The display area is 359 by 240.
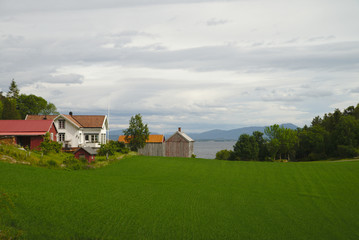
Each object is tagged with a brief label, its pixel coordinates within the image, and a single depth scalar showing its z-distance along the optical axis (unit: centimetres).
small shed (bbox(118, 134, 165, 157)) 5869
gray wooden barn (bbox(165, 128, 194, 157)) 6031
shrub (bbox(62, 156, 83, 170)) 3225
